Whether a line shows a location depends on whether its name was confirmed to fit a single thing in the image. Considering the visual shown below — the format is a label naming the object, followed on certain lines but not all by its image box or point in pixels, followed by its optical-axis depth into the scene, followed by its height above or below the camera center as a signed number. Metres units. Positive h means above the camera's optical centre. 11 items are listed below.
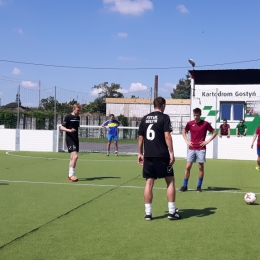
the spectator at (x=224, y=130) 20.17 -0.12
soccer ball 8.50 -1.29
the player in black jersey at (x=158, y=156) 7.11 -0.47
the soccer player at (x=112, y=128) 20.45 -0.14
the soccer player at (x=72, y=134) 11.56 -0.25
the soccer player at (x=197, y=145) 10.26 -0.40
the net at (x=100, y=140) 24.20 -0.81
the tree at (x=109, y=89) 81.68 +6.50
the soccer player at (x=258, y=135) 14.40 -0.22
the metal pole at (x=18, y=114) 23.62 +0.45
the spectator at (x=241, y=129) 20.39 -0.05
